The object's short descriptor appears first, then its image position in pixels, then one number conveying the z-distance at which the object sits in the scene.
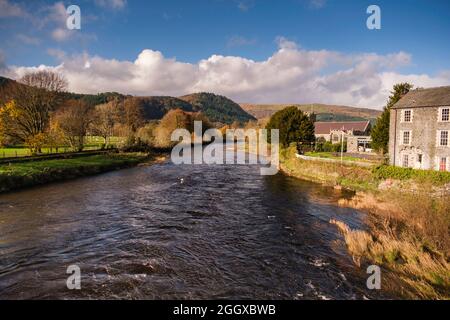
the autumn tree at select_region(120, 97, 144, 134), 71.69
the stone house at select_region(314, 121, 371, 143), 75.73
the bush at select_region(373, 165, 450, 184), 24.45
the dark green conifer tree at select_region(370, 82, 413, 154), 37.14
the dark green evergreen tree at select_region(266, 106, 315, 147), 52.53
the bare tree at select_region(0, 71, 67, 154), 39.78
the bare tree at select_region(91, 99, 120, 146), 58.71
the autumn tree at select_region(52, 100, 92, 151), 48.09
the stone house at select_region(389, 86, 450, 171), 28.31
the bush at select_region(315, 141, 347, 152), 57.97
